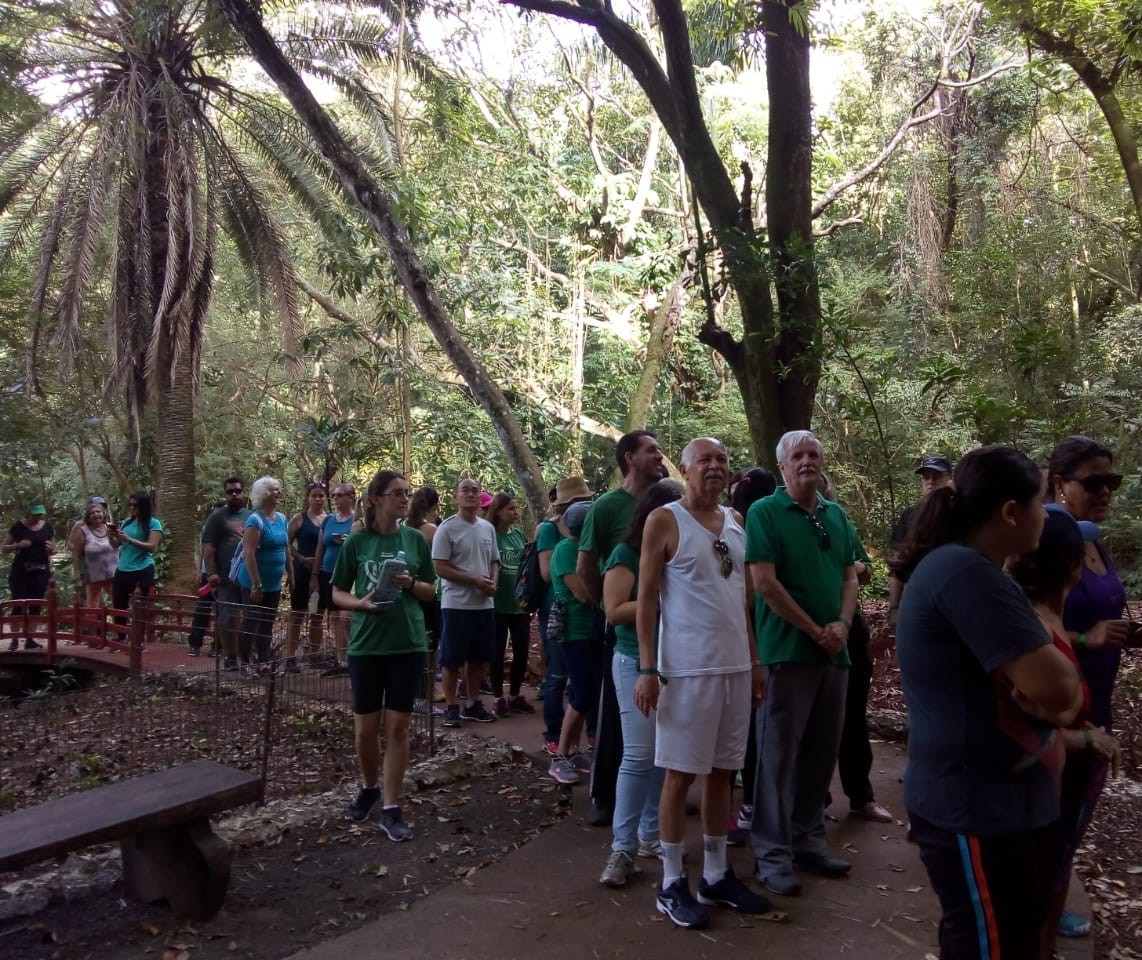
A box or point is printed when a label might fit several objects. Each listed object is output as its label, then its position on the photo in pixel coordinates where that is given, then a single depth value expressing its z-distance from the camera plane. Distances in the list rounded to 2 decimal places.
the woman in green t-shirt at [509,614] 7.98
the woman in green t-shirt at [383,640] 4.97
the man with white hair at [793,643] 4.16
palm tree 13.41
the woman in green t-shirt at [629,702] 4.28
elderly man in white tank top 3.84
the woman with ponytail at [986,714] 2.27
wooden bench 3.72
